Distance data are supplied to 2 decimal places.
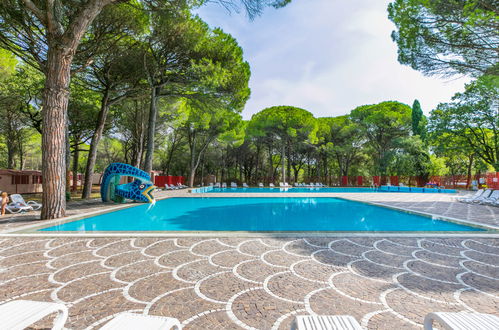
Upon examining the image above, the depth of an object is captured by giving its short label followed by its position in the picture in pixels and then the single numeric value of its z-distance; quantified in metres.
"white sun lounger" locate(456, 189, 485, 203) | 11.78
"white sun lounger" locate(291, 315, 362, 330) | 1.35
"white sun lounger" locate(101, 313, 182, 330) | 1.32
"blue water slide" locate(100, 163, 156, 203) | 10.73
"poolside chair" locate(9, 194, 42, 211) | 8.09
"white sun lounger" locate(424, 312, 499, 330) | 1.28
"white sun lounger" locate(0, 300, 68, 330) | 1.28
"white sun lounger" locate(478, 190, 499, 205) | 10.71
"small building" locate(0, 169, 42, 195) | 15.63
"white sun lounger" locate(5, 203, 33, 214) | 7.78
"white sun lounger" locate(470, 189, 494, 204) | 11.20
